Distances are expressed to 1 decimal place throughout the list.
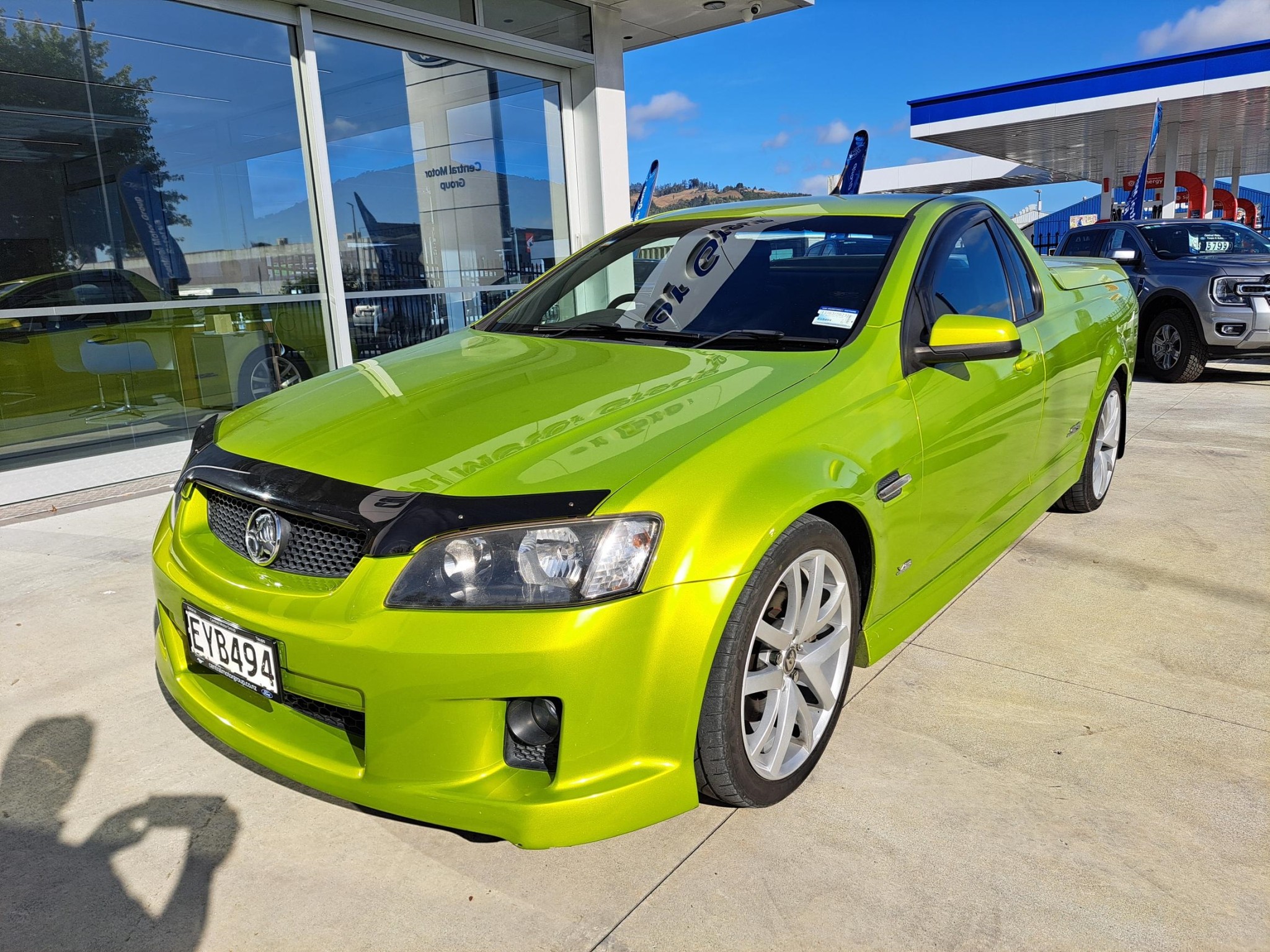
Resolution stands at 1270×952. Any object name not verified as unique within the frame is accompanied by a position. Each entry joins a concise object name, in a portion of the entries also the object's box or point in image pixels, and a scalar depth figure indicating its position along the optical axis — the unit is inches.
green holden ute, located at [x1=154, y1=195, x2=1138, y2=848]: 70.6
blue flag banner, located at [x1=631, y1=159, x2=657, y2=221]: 537.6
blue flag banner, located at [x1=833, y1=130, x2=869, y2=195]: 395.2
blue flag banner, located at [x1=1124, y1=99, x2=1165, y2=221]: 659.4
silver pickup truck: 331.3
